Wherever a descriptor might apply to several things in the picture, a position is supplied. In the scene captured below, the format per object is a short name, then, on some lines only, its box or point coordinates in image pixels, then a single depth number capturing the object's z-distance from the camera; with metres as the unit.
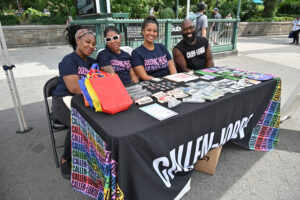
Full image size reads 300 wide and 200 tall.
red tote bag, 1.40
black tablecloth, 1.23
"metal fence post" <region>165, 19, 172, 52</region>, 5.91
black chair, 2.18
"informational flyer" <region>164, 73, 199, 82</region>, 2.29
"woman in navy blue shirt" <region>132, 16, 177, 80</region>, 2.55
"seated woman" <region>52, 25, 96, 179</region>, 2.03
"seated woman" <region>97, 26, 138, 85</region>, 2.39
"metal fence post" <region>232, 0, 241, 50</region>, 7.91
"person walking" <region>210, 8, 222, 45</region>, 7.51
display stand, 2.60
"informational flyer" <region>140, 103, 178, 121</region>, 1.40
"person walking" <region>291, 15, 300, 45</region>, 10.43
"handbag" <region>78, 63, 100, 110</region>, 1.49
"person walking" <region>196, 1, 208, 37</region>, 6.10
